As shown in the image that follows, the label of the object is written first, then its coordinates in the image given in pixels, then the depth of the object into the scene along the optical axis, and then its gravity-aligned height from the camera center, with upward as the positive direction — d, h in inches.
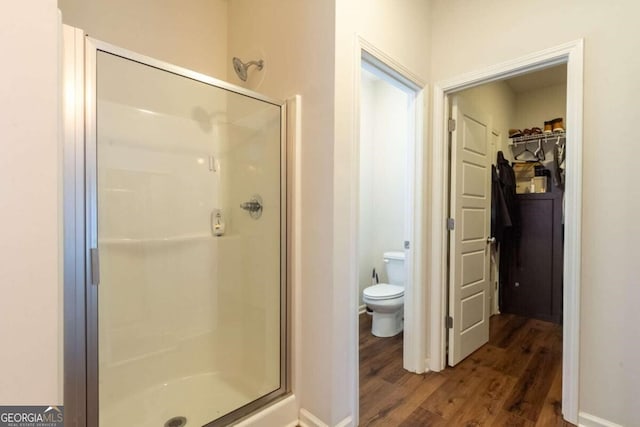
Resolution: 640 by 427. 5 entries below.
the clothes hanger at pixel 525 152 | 137.2 +27.0
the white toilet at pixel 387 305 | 105.7 -33.4
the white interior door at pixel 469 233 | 87.3 -6.8
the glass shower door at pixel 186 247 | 59.7 -9.0
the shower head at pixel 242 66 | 75.6 +36.6
